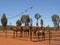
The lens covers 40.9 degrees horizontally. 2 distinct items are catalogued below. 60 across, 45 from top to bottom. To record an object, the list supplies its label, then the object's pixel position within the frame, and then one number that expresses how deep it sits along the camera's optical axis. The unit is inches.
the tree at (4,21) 1266.4
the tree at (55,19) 1294.6
